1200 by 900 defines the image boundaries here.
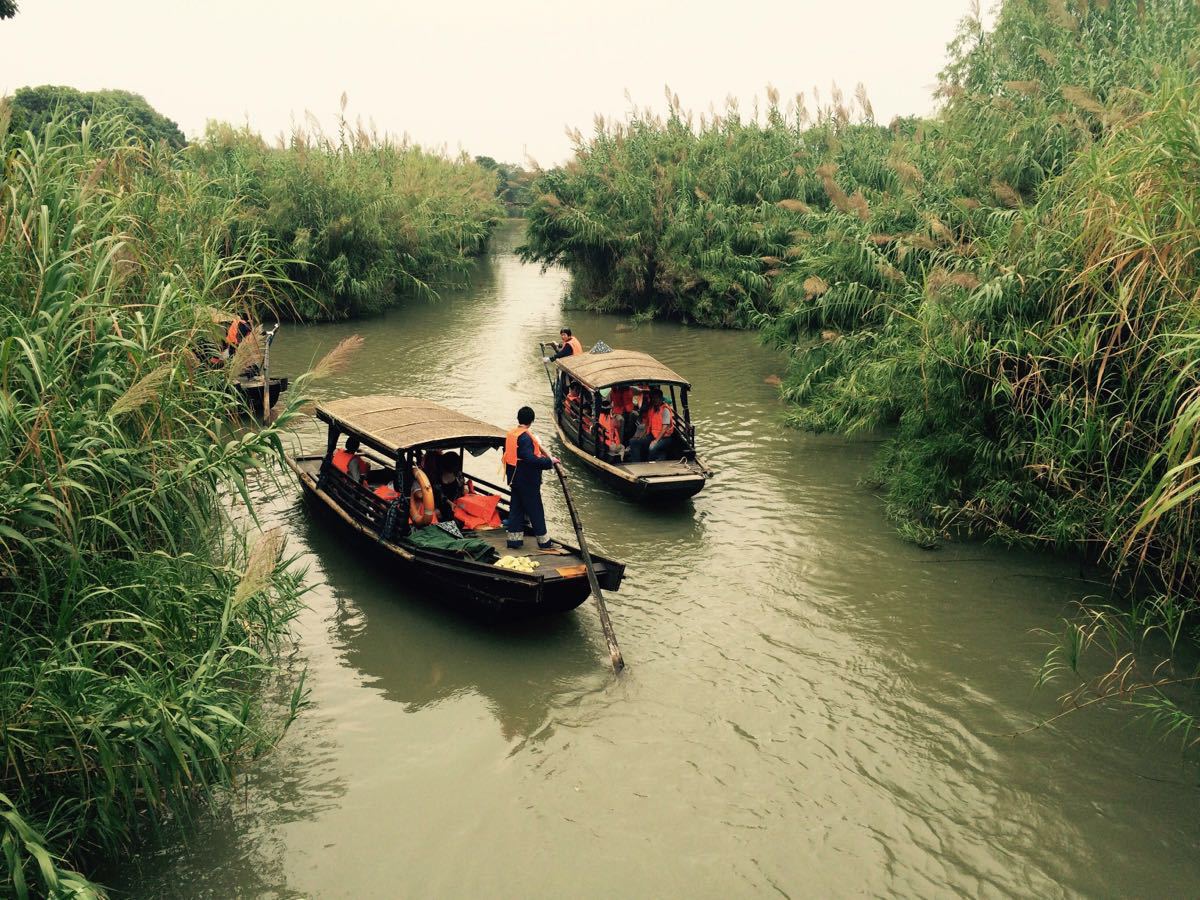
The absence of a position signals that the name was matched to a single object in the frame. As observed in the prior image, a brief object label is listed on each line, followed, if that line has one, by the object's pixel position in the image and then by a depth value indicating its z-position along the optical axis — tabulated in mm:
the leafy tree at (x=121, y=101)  41719
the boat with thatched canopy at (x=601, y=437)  11039
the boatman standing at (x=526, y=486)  8648
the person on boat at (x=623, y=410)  12612
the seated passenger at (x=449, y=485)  9500
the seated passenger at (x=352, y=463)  10008
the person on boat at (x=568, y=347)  15000
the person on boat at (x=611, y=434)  11867
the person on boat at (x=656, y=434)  11930
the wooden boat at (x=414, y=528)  7934
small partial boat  13875
